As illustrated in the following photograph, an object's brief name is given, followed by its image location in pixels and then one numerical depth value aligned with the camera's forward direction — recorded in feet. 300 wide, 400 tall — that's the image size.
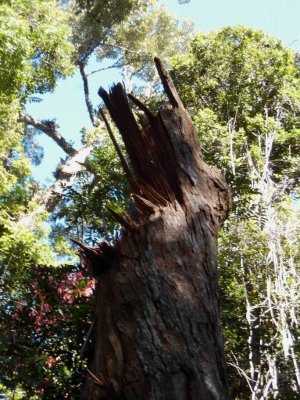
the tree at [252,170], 17.63
